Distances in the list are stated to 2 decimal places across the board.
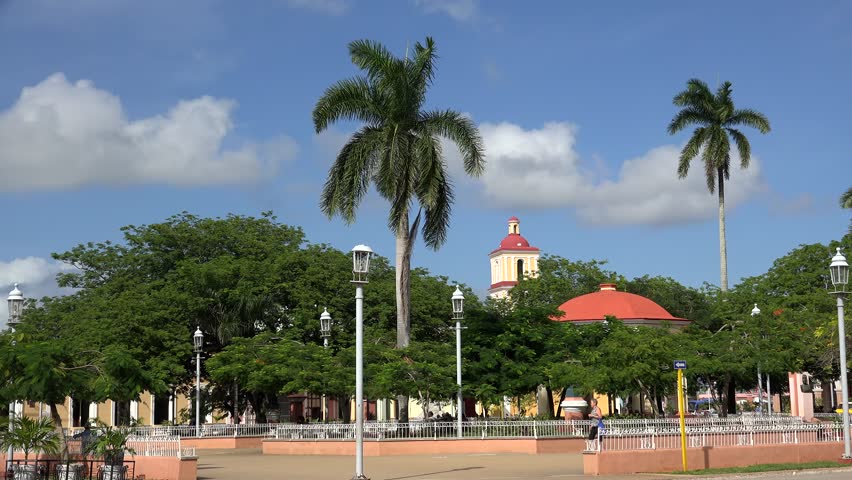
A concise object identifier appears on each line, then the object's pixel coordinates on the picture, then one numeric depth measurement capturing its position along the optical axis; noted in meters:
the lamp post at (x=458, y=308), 32.19
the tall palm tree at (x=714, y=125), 60.31
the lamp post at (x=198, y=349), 41.41
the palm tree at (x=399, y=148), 36.47
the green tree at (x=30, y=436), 20.23
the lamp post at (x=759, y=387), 37.52
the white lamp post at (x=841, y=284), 25.55
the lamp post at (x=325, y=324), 37.56
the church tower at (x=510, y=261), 120.81
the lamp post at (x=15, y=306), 25.19
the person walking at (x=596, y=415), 29.42
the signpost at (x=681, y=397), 21.75
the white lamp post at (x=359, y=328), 20.38
